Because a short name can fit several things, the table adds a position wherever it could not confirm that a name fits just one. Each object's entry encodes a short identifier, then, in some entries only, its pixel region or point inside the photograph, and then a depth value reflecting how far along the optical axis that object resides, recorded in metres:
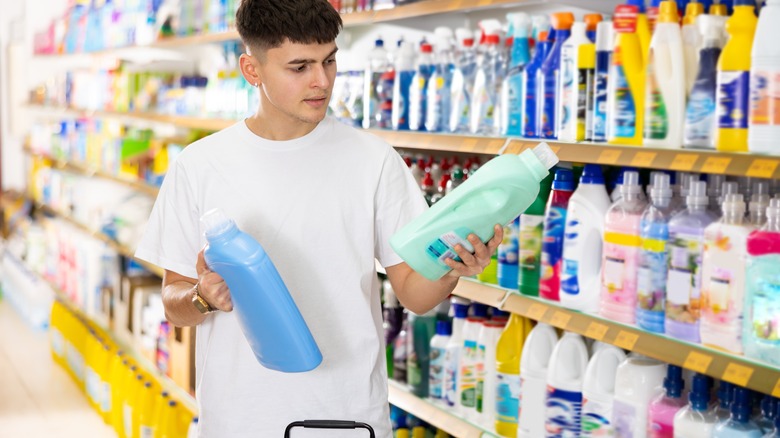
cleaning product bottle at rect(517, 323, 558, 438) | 2.47
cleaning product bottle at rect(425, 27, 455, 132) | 2.83
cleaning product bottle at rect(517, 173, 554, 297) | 2.45
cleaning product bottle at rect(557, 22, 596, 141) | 2.22
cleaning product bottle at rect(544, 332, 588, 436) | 2.36
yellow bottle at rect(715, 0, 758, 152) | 1.84
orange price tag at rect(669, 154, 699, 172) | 1.84
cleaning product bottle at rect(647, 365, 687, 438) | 2.07
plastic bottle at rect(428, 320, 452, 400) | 2.87
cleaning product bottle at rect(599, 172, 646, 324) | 2.12
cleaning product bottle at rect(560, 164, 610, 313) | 2.26
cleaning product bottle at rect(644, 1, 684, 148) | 1.98
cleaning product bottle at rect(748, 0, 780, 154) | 1.78
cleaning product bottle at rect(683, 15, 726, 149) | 1.92
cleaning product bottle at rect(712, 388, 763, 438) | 1.89
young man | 1.80
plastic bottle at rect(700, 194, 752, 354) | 1.86
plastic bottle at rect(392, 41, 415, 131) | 2.99
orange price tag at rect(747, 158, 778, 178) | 1.68
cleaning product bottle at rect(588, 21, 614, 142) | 2.17
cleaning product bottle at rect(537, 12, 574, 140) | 2.34
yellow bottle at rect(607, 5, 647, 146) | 2.07
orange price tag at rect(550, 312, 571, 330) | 2.23
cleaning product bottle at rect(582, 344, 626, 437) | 2.27
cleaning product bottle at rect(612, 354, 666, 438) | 2.15
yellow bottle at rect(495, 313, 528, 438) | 2.58
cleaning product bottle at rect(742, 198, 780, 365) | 1.79
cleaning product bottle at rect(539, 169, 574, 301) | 2.36
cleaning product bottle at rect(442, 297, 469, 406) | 2.79
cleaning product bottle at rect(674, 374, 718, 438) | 1.97
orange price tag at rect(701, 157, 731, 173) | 1.78
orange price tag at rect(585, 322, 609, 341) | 2.12
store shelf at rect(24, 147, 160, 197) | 4.84
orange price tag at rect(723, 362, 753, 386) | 1.76
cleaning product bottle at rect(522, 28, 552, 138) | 2.42
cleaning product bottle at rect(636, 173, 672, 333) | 2.05
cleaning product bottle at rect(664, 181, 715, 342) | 1.96
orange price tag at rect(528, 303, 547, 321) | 2.31
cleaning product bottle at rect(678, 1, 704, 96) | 2.00
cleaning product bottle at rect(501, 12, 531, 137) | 2.49
